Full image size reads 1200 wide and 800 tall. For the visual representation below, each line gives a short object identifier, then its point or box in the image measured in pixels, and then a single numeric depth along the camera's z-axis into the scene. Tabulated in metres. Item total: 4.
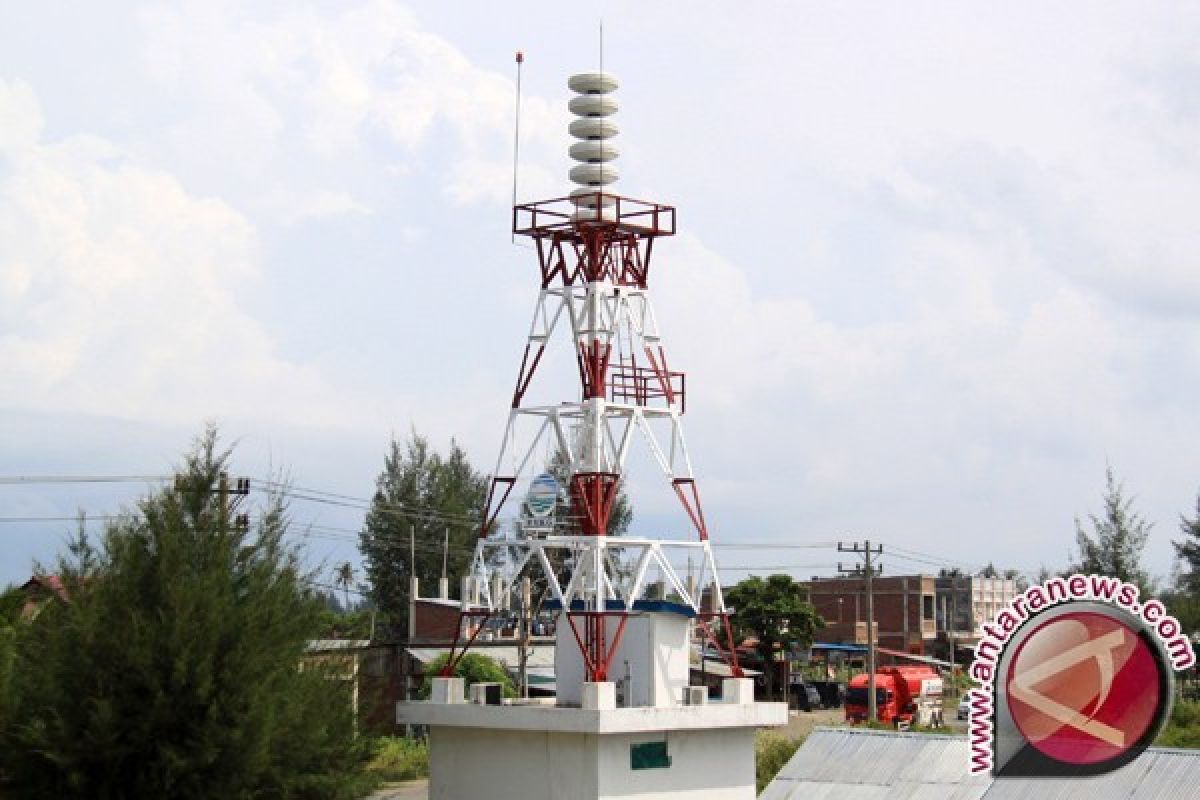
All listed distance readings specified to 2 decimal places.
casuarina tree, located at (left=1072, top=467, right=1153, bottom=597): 59.78
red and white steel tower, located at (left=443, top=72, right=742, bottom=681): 34.81
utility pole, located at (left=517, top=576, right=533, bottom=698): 38.27
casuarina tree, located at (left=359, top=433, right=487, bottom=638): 85.06
